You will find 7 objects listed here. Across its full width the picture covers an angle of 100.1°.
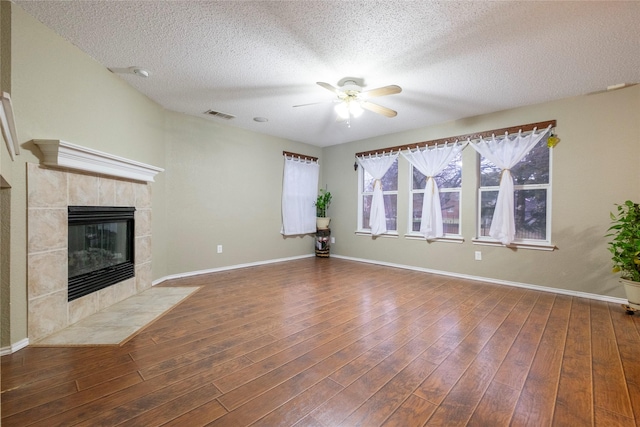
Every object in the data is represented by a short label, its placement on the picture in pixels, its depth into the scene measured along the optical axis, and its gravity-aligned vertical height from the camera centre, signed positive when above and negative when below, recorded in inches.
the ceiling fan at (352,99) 114.9 +48.8
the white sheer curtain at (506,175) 143.6 +20.2
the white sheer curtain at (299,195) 215.0 +12.0
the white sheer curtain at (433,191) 171.3 +12.8
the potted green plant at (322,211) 226.5 -1.1
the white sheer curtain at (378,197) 201.3 +10.0
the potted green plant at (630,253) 106.0 -16.6
